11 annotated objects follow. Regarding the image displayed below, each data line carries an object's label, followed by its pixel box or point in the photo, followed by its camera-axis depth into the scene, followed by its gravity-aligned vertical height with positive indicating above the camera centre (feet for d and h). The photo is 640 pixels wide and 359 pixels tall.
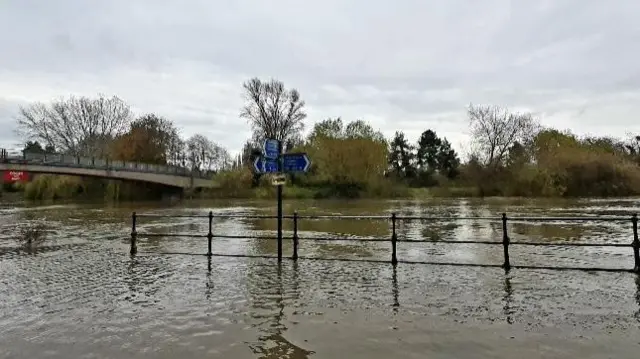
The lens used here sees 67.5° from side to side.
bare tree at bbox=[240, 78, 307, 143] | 211.82 +36.60
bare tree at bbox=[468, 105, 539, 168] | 205.57 +26.33
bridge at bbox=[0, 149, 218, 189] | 152.97 +8.51
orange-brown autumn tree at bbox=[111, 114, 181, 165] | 209.46 +23.26
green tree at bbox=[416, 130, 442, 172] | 279.28 +25.65
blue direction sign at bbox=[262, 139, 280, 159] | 32.63 +3.05
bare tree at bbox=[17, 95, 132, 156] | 203.31 +28.17
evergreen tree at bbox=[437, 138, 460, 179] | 266.77 +20.08
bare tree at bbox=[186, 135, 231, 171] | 277.03 +22.86
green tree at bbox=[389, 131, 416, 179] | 273.54 +22.31
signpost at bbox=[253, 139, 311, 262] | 32.65 +2.08
